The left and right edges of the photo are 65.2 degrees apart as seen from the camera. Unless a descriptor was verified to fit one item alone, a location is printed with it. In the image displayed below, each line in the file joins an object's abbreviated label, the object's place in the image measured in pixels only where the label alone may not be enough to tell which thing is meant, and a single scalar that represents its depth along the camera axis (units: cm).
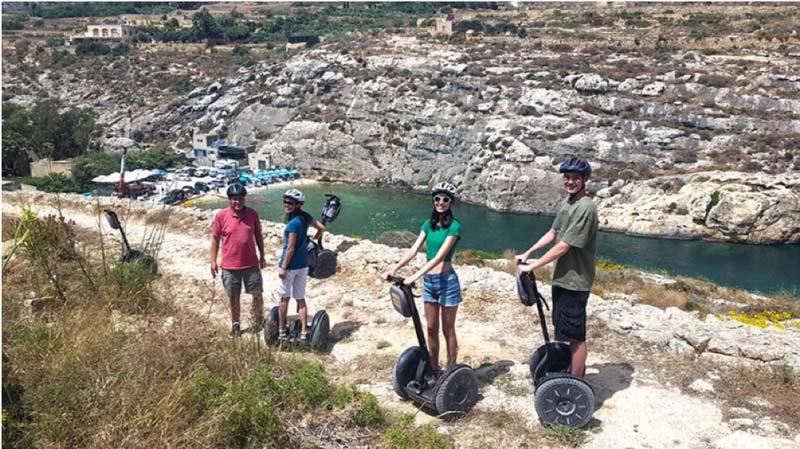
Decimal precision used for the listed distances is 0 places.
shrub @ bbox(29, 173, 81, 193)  4414
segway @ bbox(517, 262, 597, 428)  535
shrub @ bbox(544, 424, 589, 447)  533
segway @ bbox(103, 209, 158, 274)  959
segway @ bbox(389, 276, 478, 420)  550
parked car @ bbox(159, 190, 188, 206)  4562
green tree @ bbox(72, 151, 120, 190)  4991
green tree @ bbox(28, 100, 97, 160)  5803
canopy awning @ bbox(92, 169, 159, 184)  3844
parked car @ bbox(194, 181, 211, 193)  5259
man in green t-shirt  519
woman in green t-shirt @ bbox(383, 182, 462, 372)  563
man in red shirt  737
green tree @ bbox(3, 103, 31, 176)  5188
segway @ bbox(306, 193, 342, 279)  1057
